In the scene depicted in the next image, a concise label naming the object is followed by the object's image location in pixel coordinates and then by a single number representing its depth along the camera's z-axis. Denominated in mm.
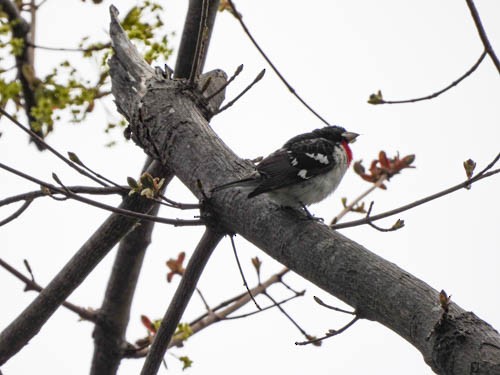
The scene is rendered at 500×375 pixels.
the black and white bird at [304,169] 8875
